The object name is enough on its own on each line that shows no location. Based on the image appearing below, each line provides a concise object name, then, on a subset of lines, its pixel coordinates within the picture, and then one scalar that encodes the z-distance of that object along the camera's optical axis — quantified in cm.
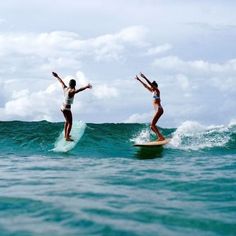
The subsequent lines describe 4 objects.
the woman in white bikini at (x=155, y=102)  1648
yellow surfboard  1691
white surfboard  1744
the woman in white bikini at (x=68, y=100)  1589
